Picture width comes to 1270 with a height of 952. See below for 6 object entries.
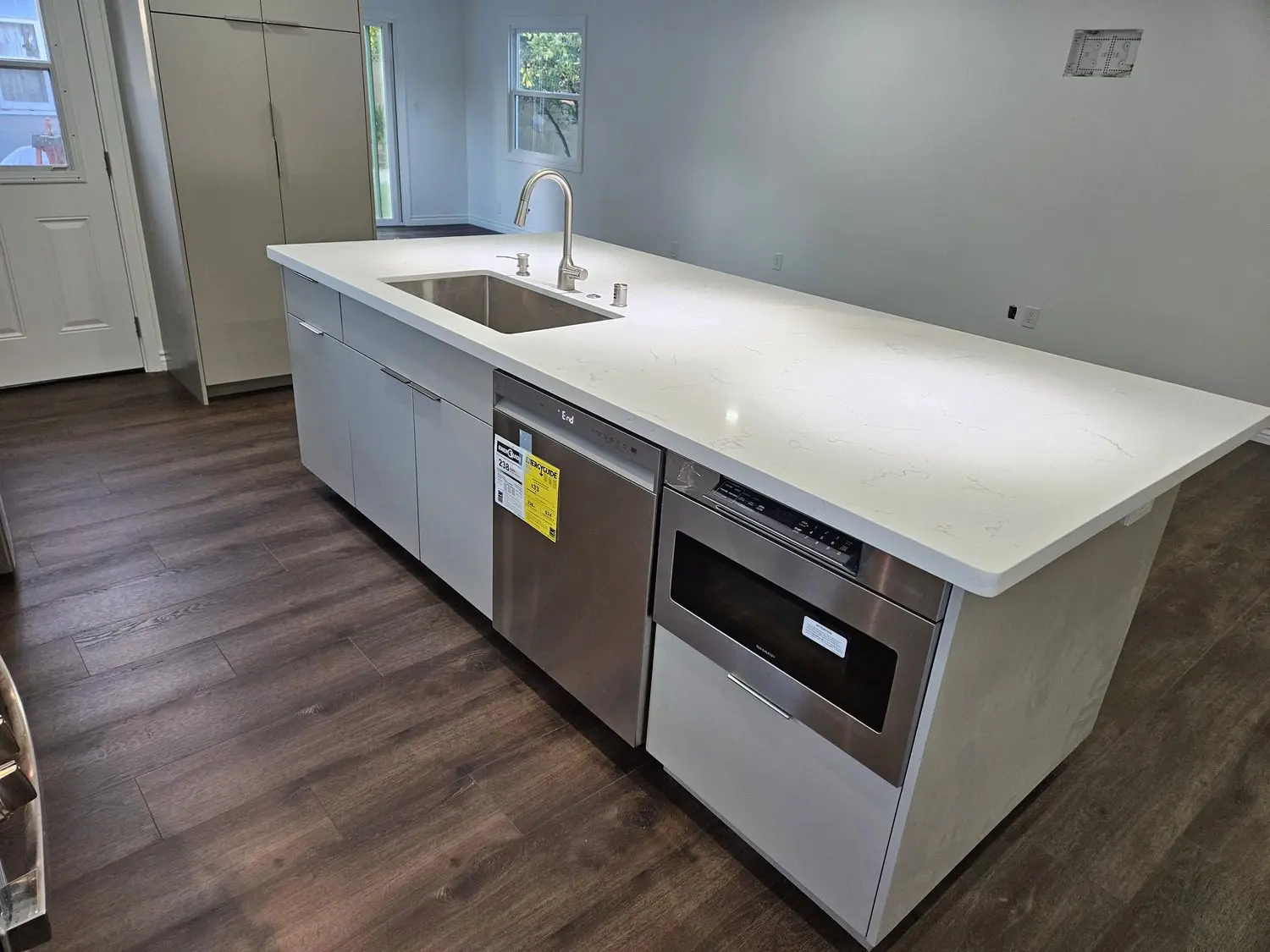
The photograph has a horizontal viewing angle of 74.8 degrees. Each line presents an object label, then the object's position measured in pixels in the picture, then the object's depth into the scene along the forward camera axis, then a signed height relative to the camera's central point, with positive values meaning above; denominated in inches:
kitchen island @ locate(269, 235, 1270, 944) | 49.1 -19.1
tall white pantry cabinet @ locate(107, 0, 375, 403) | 137.7 -8.3
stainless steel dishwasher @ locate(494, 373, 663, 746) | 65.4 -33.6
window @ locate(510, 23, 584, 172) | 298.6 +9.5
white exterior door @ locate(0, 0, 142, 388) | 140.4 -20.5
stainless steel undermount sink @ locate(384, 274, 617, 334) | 96.3 -20.3
